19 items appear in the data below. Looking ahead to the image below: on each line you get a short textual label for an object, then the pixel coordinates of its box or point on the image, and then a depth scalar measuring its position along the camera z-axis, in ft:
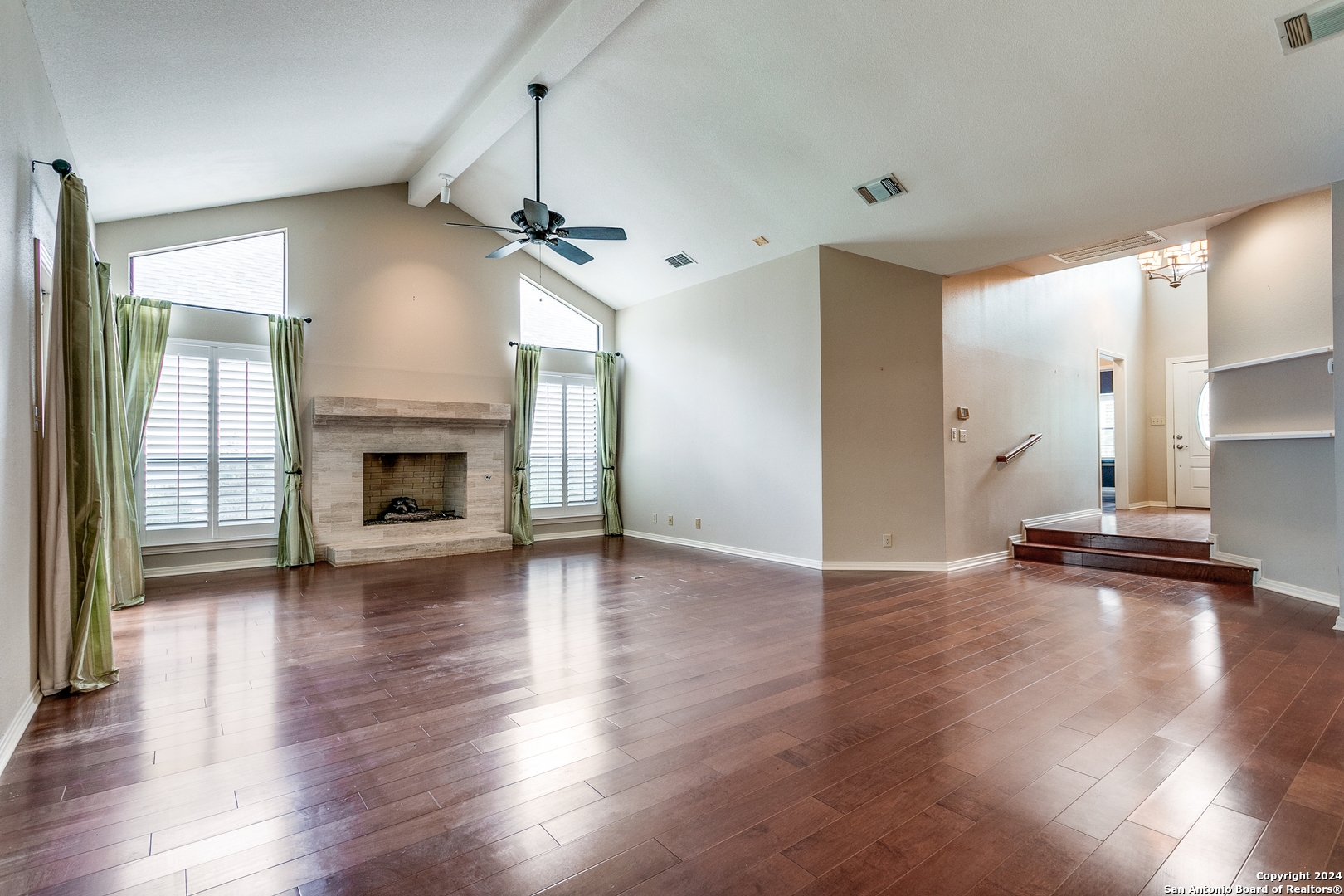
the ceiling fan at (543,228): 15.24
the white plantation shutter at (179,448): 19.52
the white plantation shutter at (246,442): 20.79
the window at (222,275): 19.98
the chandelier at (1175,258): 24.70
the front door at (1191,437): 29.32
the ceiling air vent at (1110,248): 19.24
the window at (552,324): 27.35
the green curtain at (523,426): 26.32
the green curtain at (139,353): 18.69
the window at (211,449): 19.65
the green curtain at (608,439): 28.76
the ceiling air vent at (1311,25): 9.96
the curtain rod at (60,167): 9.42
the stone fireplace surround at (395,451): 22.17
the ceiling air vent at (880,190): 16.21
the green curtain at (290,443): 21.30
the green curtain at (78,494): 9.77
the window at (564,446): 27.48
